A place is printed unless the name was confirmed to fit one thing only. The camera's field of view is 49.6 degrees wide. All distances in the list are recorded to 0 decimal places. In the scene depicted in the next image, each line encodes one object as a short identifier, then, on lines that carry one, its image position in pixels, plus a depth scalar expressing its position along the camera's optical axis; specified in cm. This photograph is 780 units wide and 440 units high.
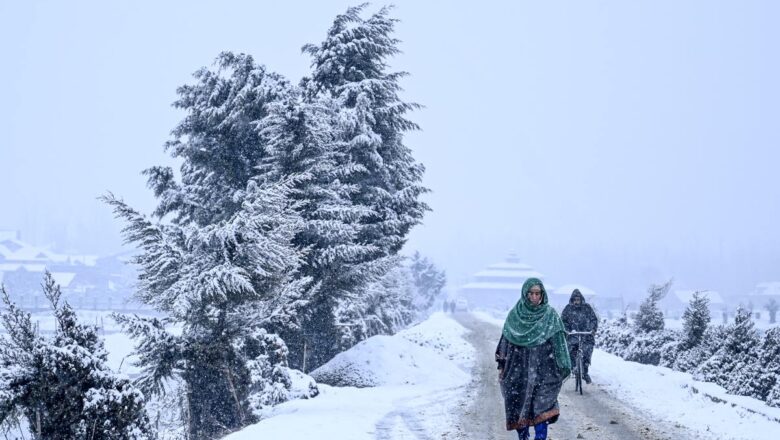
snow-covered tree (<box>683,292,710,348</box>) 2505
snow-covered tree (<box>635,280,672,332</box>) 3184
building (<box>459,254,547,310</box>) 15725
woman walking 976
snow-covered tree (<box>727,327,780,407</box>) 1767
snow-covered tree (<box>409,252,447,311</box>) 9856
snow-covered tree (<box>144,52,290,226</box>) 2286
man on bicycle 1809
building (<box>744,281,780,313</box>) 16565
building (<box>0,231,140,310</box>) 12525
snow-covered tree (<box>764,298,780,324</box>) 7725
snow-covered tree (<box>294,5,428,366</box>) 2298
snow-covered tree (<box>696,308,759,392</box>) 1936
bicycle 1725
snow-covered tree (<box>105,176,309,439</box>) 1426
